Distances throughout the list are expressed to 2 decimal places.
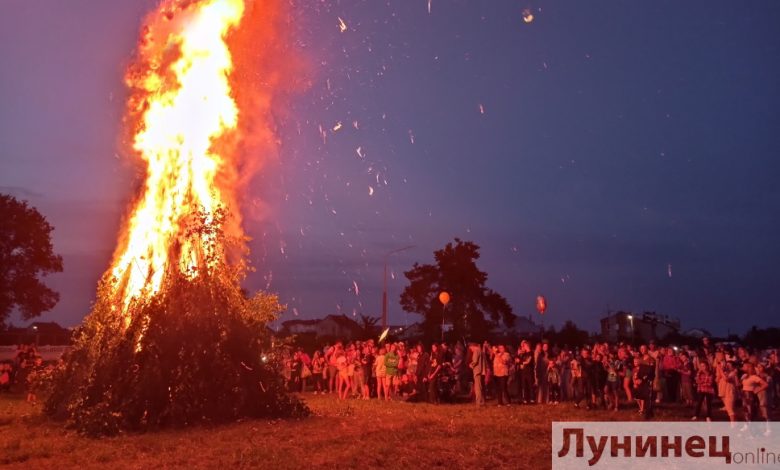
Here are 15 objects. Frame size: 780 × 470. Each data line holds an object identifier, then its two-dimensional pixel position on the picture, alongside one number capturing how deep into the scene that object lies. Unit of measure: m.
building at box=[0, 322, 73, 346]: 48.32
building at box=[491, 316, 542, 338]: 68.70
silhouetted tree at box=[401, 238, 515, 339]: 49.44
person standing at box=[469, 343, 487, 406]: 19.56
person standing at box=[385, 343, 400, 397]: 21.55
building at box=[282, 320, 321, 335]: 109.09
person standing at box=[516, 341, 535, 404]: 20.66
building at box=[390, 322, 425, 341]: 53.47
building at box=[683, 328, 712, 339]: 55.09
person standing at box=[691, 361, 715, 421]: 15.46
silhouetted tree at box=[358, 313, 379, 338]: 46.28
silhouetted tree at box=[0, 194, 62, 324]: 40.91
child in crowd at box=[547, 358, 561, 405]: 21.12
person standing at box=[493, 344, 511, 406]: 20.09
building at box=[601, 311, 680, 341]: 66.38
